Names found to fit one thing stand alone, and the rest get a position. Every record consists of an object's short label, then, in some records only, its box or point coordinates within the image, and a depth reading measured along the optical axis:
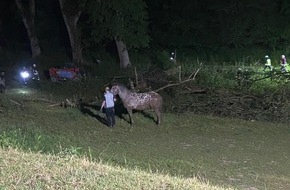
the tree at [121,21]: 30.81
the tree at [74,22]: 33.94
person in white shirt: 17.89
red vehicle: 28.55
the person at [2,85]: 24.45
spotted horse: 18.58
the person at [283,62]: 32.91
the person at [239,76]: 24.88
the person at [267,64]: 31.61
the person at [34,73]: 28.74
